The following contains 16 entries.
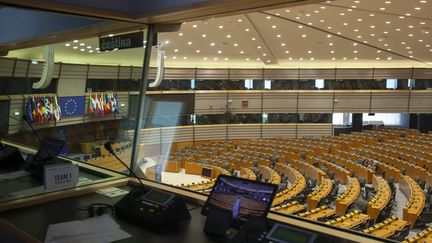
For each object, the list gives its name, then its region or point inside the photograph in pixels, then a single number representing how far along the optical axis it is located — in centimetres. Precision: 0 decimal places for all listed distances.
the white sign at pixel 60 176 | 294
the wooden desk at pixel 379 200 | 973
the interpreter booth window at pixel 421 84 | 2562
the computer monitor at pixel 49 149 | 356
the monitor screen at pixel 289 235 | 173
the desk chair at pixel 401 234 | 796
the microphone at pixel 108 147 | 255
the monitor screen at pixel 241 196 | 210
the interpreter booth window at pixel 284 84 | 2608
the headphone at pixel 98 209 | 248
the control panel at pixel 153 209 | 223
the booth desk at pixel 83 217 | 210
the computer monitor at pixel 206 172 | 1615
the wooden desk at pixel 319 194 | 1082
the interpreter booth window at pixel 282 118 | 2619
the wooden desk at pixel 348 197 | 1023
